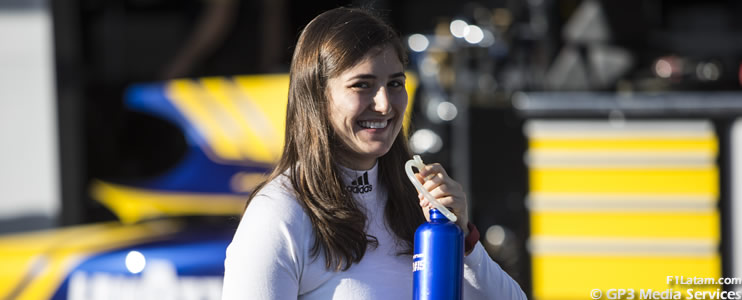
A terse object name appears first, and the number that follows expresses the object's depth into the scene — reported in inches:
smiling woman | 222.4
